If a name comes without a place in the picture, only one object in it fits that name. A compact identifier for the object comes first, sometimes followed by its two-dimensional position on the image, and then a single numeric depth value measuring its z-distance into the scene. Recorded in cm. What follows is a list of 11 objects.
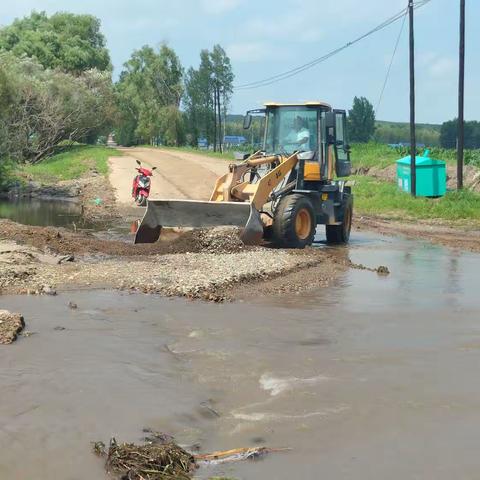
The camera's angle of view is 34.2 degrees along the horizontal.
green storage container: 2912
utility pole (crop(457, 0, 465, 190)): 2645
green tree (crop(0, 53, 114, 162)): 4384
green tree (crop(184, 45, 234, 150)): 7644
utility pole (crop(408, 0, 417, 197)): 2869
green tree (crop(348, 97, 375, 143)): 8174
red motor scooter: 2919
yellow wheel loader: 1534
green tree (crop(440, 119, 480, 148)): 8211
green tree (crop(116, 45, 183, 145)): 7850
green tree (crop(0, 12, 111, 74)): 6294
